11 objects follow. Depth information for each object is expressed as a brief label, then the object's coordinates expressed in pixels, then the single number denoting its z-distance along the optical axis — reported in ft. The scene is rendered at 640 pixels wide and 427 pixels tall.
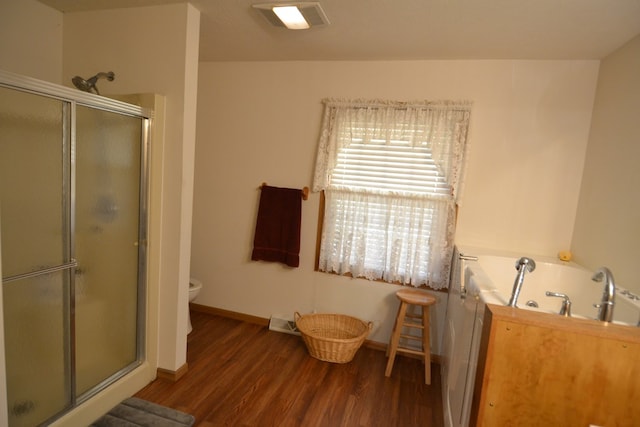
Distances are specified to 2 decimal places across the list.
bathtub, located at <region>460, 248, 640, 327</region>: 6.20
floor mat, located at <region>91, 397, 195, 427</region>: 5.50
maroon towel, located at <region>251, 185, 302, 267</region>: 8.87
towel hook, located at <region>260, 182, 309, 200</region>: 8.84
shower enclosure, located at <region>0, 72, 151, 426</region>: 4.63
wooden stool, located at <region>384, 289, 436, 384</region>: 7.35
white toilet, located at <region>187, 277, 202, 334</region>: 8.56
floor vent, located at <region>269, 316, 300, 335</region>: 9.16
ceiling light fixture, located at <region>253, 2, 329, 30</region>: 5.70
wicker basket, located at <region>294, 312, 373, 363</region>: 7.61
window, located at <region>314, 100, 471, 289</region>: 7.79
